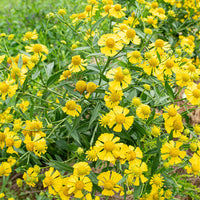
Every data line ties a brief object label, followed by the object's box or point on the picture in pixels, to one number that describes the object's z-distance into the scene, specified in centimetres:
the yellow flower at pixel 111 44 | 82
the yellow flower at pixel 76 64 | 86
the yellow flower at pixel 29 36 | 93
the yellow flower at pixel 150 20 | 97
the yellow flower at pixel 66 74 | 91
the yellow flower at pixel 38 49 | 90
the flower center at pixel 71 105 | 84
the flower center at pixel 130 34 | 83
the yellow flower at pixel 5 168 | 86
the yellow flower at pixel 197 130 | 84
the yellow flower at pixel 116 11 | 90
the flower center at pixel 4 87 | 83
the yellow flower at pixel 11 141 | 87
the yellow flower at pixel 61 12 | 89
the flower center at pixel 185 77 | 82
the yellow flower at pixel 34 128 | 85
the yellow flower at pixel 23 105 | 97
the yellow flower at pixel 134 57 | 82
